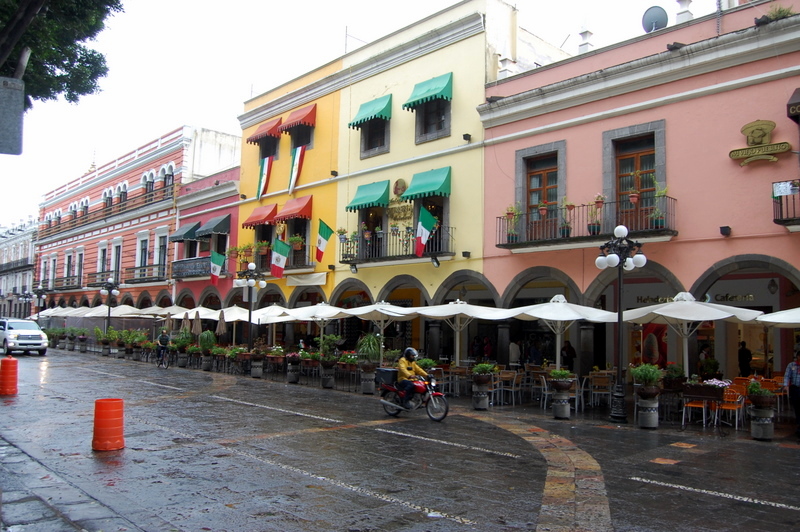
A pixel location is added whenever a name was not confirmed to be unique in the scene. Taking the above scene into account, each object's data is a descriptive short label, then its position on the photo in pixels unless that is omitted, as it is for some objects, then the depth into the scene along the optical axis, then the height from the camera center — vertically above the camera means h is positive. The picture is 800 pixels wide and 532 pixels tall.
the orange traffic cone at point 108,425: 9.37 -1.67
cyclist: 26.53 -1.43
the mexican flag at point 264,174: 29.00 +6.06
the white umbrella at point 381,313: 19.20 -0.02
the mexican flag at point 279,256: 24.30 +2.05
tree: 10.48 +4.67
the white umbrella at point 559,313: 15.37 +0.03
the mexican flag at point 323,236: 22.56 +2.63
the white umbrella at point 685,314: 13.30 +0.05
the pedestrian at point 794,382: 11.96 -1.19
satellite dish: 18.06 +8.22
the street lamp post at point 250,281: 22.59 +1.04
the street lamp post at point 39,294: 48.75 +1.02
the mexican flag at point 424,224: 19.61 +2.66
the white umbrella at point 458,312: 17.34 +0.03
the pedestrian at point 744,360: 17.41 -1.16
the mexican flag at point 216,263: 27.88 +2.02
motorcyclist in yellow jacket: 13.53 -1.25
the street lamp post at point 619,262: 13.38 +1.11
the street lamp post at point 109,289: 34.81 +1.12
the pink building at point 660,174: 14.57 +3.60
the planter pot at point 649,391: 12.72 -1.47
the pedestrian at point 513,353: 20.50 -1.24
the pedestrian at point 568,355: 19.32 -1.19
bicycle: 26.59 -1.88
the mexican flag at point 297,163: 27.30 +6.19
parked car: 30.95 -1.36
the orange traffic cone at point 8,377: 15.48 -1.64
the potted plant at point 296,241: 26.11 +2.83
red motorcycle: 13.16 -1.78
